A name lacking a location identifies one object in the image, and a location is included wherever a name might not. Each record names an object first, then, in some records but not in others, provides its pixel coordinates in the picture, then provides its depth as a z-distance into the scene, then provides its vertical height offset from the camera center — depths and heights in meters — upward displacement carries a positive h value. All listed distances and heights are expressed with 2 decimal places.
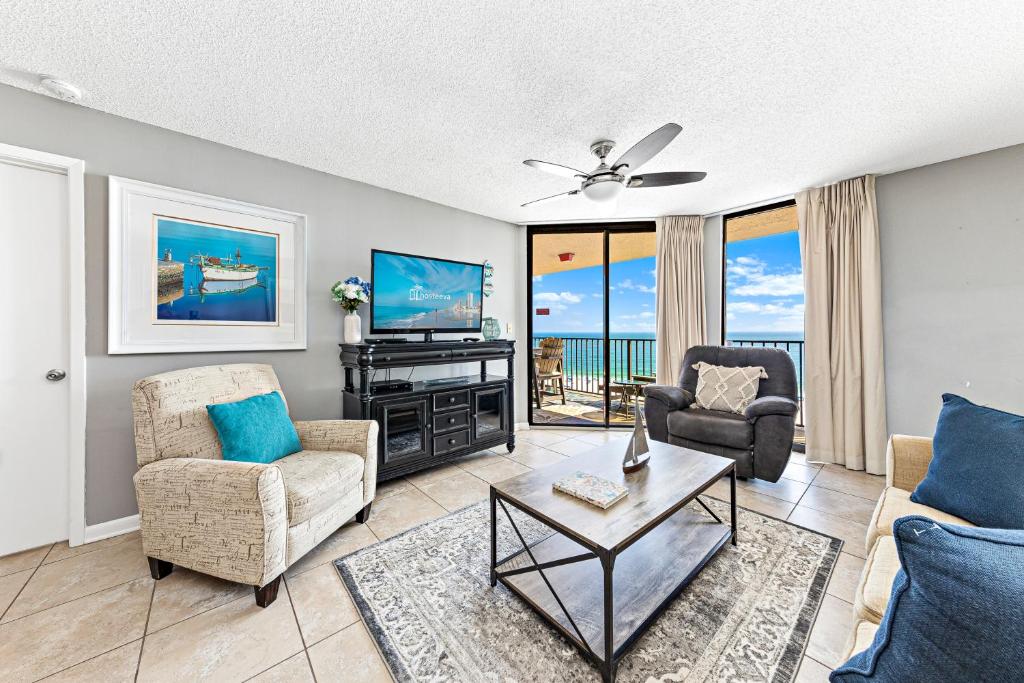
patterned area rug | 1.29 -1.11
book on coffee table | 1.52 -0.64
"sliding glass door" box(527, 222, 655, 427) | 4.39 +0.28
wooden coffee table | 1.32 -1.01
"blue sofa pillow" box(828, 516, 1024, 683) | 0.47 -0.37
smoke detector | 1.86 +1.31
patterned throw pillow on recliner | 3.01 -0.39
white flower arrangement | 2.82 +0.38
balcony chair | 5.53 -0.26
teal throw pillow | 1.92 -0.47
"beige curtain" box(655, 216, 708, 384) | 4.04 +0.55
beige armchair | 1.57 -0.69
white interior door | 1.95 -0.06
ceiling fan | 2.05 +0.99
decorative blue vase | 3.69 +0.14
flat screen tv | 3.11 +0.43
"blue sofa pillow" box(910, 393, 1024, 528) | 1.25 -0.46
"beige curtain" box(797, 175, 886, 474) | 3.00 +0.12
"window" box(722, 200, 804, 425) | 4.07 +0.73
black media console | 2.71 -0.52
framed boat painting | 2.19 +0.46
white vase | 2.89 +0.11
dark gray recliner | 2.59 -0.59
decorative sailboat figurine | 1.89 -0.57
